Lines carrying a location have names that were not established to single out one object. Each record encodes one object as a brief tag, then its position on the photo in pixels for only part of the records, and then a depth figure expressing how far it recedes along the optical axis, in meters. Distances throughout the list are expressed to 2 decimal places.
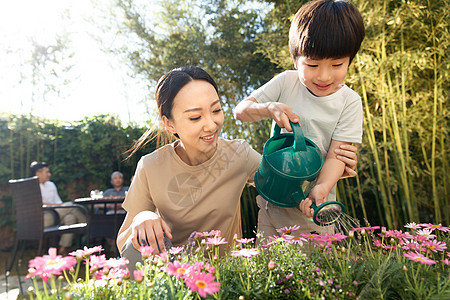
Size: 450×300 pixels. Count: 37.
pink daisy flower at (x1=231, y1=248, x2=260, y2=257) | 0.76
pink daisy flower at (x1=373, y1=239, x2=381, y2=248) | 0.92
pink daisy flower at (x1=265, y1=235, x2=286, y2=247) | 0.87
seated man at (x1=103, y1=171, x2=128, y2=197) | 6.21
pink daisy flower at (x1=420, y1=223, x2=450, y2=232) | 1.00
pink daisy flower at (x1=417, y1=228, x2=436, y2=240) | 0.94
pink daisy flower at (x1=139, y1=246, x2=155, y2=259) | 0.76
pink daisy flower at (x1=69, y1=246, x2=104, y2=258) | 0.78
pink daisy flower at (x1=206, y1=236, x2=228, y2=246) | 0.81
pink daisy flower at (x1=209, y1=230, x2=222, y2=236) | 0.92
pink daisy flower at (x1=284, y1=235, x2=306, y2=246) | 0.88
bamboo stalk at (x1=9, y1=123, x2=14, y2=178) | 6.54
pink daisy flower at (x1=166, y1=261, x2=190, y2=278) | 0.67
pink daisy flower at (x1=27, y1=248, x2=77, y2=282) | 0.63
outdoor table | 5.12
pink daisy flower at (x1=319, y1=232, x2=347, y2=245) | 0.86
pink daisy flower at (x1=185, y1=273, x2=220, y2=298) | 0.60
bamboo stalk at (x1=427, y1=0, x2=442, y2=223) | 3.14
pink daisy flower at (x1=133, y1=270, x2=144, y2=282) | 0.65
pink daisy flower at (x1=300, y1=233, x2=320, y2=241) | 0.92
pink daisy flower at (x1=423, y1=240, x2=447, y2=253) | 0.87
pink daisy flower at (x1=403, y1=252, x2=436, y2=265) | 0.73
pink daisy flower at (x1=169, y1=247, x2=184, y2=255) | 0.83
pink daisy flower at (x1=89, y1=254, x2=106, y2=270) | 0.78
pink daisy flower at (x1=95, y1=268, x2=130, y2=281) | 0.77
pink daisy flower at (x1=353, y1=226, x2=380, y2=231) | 0.95
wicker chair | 3.95
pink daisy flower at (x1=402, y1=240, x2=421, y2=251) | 0.89
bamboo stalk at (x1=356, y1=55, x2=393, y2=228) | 3.10
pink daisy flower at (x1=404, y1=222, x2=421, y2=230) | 1.02
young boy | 1.10
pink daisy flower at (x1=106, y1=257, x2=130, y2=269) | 0.80
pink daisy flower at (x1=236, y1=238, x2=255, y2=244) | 0.90
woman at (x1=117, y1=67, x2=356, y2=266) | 1.25
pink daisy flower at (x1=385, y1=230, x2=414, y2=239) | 0.96
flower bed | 0.68
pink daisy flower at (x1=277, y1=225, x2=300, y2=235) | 1.01
